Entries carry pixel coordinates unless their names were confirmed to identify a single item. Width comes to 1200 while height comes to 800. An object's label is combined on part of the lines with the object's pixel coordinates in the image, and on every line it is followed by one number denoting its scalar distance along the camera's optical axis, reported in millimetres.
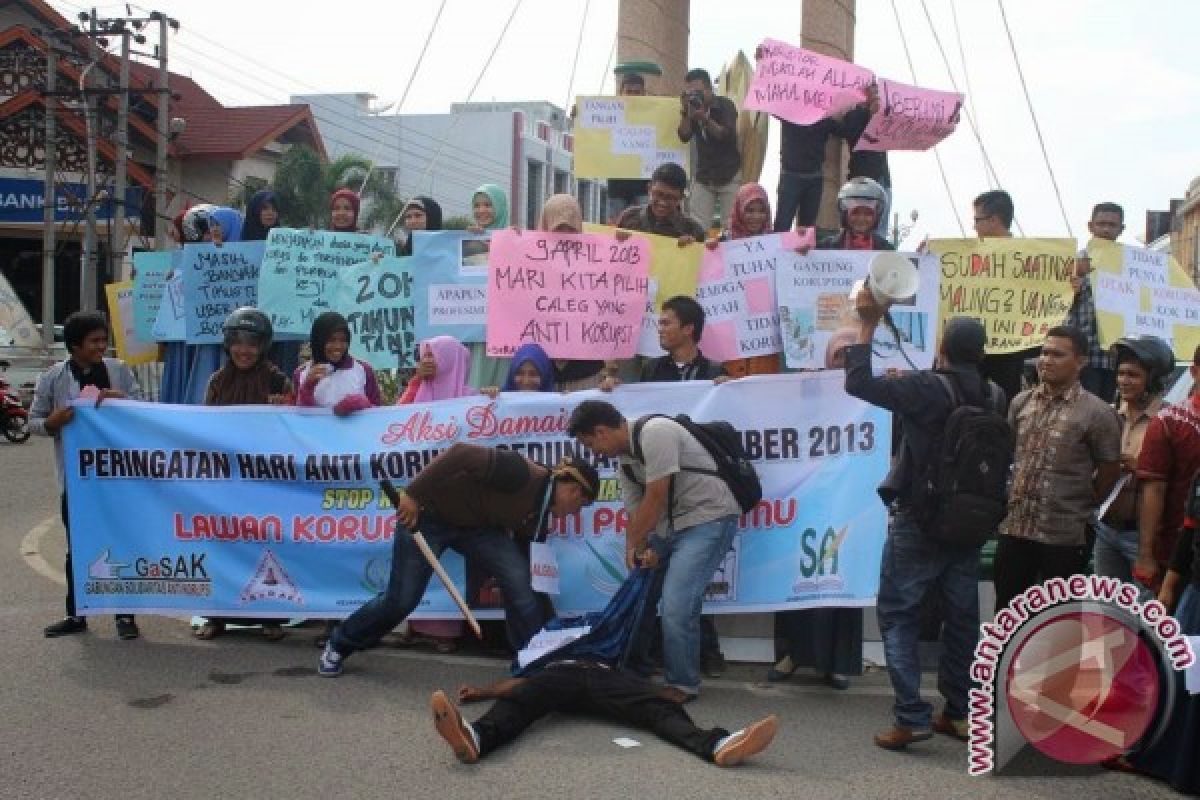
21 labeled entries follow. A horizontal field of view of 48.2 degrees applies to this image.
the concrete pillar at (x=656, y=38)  11883
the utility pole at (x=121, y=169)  32125
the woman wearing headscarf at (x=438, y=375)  7320
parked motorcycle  19781
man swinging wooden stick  6180
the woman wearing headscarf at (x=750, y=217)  7691
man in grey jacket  7168
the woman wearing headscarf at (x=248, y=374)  7309
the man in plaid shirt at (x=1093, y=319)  8117
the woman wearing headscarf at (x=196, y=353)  8961
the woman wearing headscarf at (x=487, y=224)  8047
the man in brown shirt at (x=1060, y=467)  5727
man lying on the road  5078
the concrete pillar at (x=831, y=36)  10805
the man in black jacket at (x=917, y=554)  5520
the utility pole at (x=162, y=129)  32156
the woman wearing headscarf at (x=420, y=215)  8539
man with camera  9422
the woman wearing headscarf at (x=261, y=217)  9055
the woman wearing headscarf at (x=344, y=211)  8812
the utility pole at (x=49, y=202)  31906
